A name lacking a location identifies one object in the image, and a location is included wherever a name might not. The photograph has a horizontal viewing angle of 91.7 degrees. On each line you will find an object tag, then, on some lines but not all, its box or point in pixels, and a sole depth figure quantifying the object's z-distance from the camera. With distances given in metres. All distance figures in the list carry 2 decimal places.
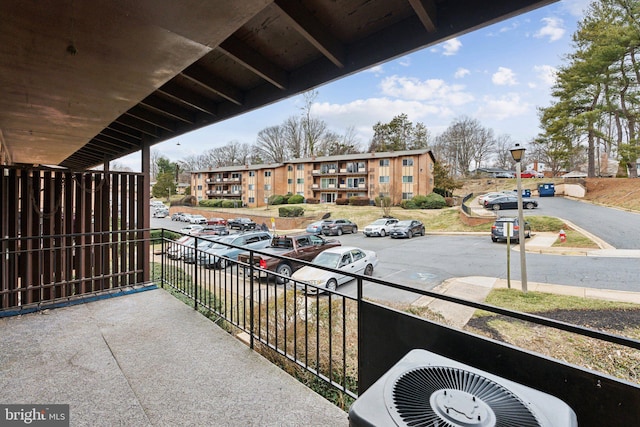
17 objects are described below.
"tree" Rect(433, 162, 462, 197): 27.66
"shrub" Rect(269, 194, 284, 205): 30.97
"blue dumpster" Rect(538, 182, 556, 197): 25.66
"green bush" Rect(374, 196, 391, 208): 25.24
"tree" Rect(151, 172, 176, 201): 34.41
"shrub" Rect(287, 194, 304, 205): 30.55
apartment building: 27.03
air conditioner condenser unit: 0.78
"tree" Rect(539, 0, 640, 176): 17.19
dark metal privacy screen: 3.50
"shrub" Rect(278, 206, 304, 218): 24.17
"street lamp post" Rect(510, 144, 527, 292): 7.86
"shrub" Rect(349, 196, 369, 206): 27.92
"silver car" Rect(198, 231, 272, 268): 10.84
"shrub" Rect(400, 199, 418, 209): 25.20
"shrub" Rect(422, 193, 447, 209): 24.97
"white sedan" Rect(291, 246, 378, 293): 7.41
